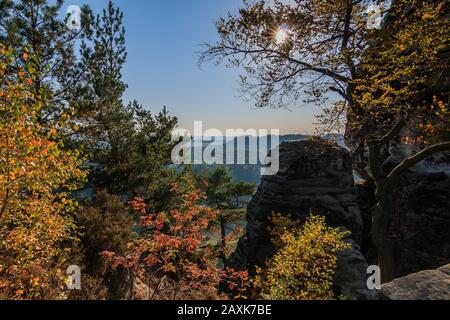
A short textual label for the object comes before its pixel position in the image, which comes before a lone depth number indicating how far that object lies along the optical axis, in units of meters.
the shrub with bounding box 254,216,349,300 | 5.07
